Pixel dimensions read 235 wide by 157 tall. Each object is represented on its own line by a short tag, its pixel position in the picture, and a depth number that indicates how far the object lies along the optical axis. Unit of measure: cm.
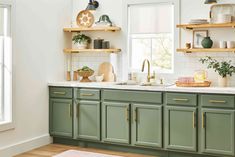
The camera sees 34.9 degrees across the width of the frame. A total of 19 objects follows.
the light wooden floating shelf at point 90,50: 604
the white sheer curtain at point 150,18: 582
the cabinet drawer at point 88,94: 562
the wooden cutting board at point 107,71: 620
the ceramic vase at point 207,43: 539
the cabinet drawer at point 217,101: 475
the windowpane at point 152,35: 583
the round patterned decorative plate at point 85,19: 629
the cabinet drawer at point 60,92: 586
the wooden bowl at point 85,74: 606
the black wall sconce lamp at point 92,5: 628
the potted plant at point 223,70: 528
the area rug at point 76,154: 375
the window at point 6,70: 519
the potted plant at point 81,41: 630
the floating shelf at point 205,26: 517
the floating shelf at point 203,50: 523
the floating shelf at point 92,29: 602
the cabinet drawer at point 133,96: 520
